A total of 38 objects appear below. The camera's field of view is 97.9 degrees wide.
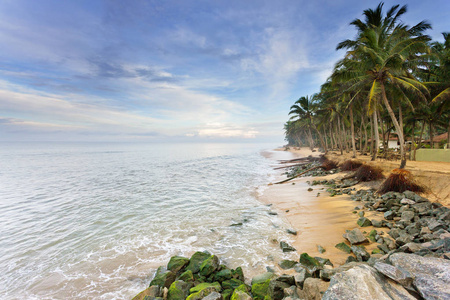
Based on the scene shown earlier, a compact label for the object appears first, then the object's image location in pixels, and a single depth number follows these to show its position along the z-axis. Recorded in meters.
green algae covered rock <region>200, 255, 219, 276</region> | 4.81
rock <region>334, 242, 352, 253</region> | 5.51
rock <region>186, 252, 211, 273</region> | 5.16
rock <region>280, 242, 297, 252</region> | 6.11
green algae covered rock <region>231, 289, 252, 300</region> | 3.60
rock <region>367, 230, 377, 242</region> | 5.78
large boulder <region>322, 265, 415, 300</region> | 2.67
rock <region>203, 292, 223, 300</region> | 3.59
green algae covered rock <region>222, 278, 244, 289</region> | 4.38
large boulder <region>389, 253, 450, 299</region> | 2.63
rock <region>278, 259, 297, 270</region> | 5.15
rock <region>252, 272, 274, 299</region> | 3.96
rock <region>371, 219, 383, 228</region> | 6.62
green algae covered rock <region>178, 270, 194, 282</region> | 4.66
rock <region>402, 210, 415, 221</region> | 6.51
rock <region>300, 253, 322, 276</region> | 4.84
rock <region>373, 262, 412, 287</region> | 2.85
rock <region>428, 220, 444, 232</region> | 5.36
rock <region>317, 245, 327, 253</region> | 5.76
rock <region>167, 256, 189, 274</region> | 5.16
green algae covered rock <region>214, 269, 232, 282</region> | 4.70
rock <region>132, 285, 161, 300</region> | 4.18
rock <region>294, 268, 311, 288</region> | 3.72
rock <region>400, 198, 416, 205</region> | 7.71
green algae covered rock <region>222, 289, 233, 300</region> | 3.88
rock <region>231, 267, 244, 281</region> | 4.73
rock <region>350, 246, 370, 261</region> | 4.86
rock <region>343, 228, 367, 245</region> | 5.72
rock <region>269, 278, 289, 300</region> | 3.71
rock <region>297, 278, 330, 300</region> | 3.34
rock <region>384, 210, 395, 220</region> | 7.00
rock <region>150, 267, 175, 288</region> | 4.66
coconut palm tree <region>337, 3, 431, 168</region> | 13.17
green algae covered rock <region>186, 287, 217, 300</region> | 3.76
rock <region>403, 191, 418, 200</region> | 8.18
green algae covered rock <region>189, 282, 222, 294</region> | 4.07
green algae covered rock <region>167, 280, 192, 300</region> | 4.07
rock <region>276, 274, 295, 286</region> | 3.90
